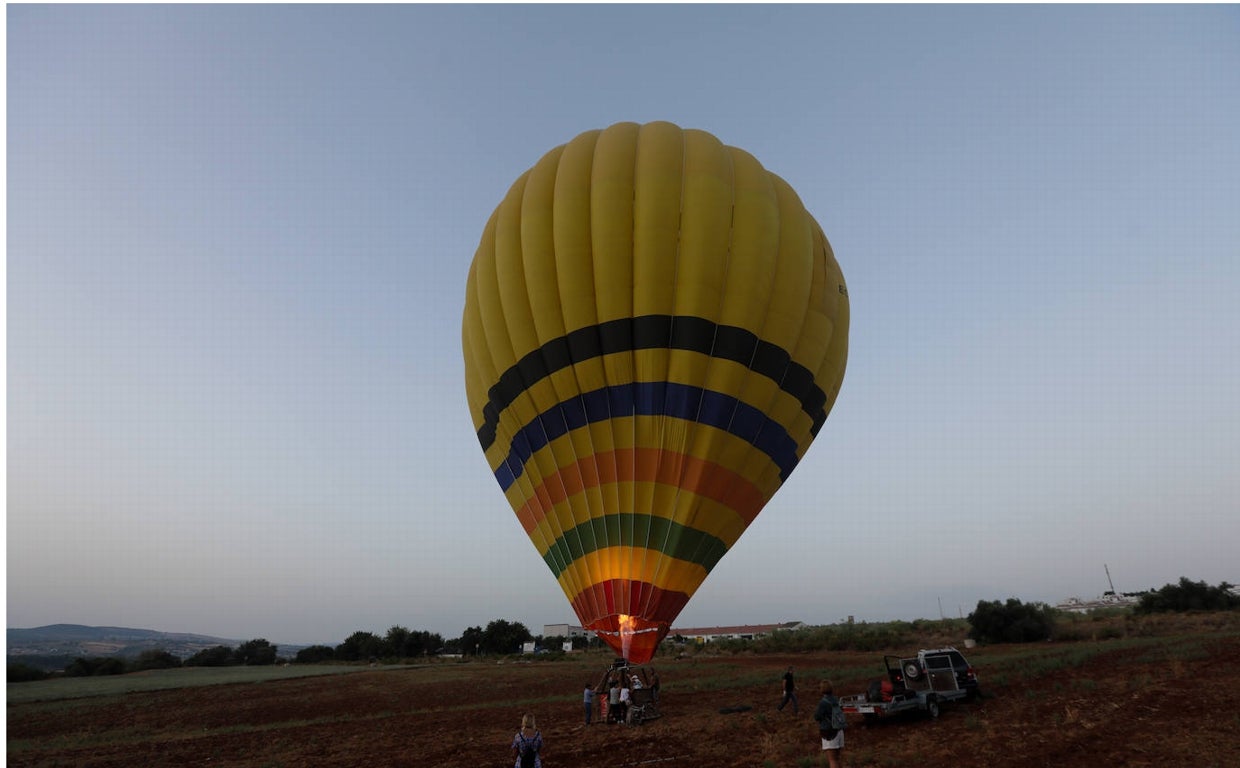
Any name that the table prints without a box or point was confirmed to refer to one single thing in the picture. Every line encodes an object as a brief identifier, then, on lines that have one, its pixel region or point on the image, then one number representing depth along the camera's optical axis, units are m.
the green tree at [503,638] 74.19
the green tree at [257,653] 73.28
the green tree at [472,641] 74.62
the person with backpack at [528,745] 7.77
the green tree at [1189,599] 35.94
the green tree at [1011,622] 32.94
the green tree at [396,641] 74.25
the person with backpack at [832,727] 7.93
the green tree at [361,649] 73.38
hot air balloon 11.35
